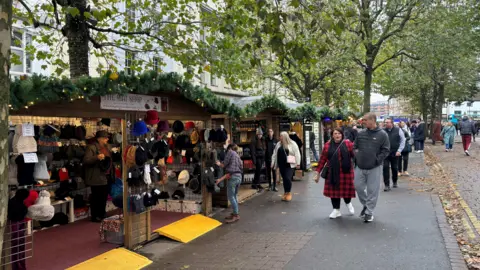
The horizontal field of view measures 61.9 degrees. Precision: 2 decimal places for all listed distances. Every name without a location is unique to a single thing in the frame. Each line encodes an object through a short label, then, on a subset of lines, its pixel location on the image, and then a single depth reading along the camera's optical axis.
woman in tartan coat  7.47
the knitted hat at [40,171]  5.24
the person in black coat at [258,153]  11.35
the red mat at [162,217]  7.73
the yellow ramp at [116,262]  5.67
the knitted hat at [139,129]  6.58
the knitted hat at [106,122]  8.06
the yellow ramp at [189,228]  7.03
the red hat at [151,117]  6.80
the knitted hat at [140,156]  6.33
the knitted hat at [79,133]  7.52
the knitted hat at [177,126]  8.22
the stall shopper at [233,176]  8.00
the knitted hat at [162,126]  7.45
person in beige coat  9.52
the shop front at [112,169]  5.12
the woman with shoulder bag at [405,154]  12.61
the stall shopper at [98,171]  7.62
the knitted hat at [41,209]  5.03
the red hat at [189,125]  8.79
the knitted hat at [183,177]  8.37
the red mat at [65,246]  5.86
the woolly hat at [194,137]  8.41
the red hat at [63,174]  7.74
